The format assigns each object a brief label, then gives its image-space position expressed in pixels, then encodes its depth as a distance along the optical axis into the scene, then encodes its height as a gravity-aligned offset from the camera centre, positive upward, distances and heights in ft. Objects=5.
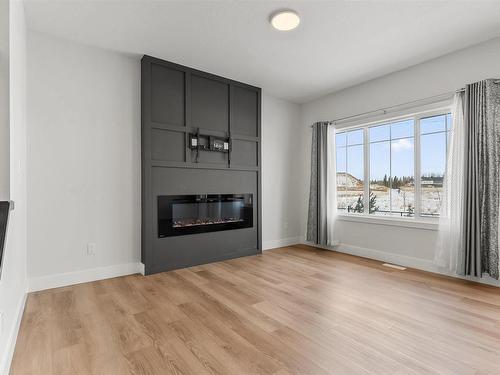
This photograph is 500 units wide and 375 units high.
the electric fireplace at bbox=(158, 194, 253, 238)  11.66 -1.33
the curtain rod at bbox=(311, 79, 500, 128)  10.79 +3.69
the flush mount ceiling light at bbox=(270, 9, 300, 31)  8.32 +5.27
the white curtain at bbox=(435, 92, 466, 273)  10.30 -0.65
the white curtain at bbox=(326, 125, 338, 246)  15.02 -0.15
